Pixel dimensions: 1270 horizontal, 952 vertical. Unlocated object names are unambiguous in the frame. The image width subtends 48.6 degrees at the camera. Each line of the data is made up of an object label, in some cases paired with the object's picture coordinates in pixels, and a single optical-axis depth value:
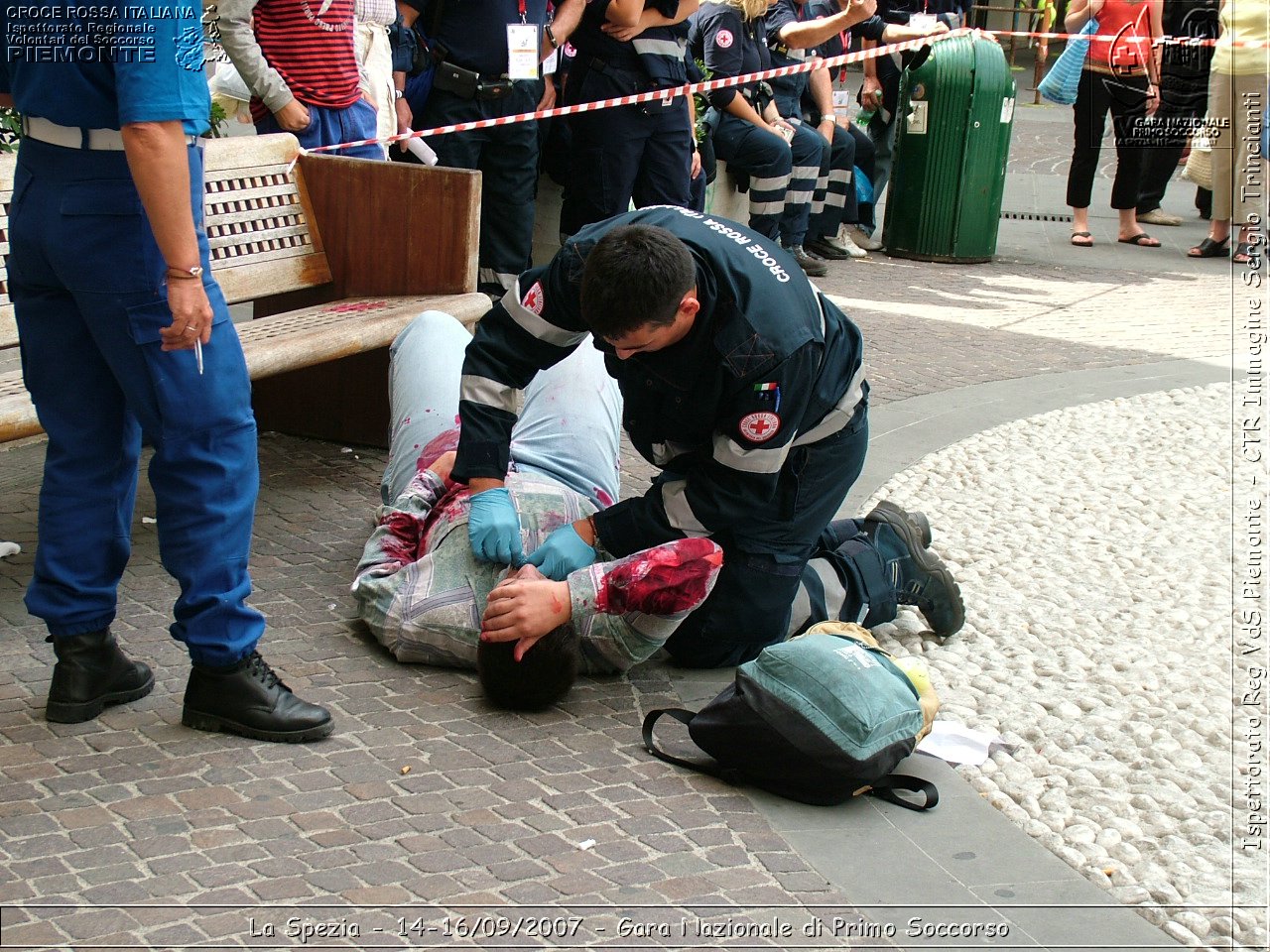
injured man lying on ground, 3.06
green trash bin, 8.95
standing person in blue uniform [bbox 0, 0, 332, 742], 2.49
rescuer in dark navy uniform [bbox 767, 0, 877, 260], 8.34
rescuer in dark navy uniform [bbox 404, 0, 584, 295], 5.96
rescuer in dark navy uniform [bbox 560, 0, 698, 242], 6.45
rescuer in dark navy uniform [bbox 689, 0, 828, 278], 7.81
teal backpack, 2.78
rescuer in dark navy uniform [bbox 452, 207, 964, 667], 3.07
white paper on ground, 3.14
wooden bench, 4.45
